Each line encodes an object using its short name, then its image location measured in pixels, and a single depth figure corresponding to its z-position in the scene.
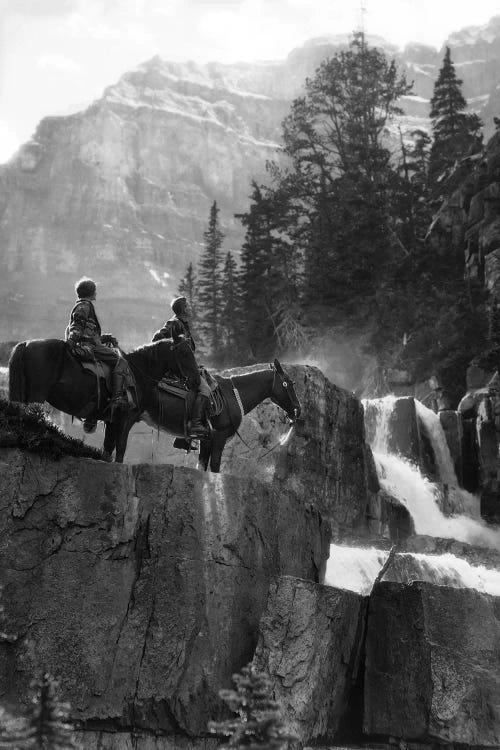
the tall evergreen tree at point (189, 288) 65.09
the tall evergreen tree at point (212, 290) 60.19
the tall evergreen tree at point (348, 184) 50.44
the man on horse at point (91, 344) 14.06
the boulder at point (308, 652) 11.96
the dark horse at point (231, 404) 15.12
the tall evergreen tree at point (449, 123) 59.44
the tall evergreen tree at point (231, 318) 54.66
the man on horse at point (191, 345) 15.06
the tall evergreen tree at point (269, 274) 52.50
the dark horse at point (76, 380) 13.47
